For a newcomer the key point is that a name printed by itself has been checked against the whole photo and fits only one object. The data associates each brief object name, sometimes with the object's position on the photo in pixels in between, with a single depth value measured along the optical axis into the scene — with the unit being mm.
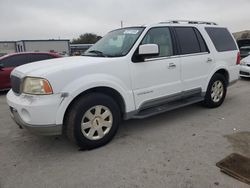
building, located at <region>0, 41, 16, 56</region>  34166
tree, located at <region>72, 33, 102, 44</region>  72956
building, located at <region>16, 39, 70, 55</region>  31188
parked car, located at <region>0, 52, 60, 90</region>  7949
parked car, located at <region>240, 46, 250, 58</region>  11266
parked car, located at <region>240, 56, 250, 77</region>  8992
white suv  3084
